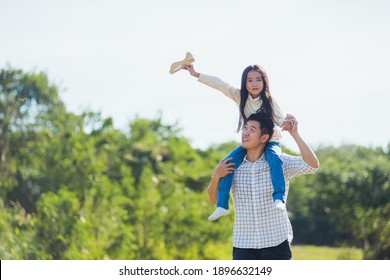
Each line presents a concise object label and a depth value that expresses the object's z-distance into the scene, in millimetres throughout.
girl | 5652
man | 5508
